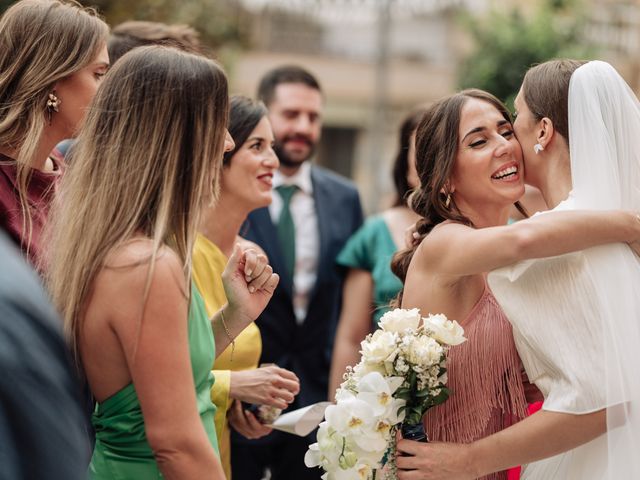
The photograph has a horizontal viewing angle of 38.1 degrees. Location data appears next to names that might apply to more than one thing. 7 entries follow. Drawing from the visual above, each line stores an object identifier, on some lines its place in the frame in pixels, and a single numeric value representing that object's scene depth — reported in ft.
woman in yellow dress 11.02
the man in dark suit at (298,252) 15.92
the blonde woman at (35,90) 9.86
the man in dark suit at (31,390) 4.15
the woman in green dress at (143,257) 7.38
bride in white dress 8.81
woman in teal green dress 16.74
